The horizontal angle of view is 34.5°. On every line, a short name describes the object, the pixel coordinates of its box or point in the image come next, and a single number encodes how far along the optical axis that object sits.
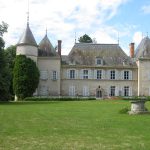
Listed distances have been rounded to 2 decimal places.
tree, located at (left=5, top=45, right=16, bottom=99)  36.12
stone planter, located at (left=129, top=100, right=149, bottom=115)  12.89
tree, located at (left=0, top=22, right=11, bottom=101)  23.38
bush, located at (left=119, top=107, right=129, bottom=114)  13.37
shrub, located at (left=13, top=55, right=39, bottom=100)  30.67
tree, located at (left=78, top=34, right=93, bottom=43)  46.91
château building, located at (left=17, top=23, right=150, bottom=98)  33.67
